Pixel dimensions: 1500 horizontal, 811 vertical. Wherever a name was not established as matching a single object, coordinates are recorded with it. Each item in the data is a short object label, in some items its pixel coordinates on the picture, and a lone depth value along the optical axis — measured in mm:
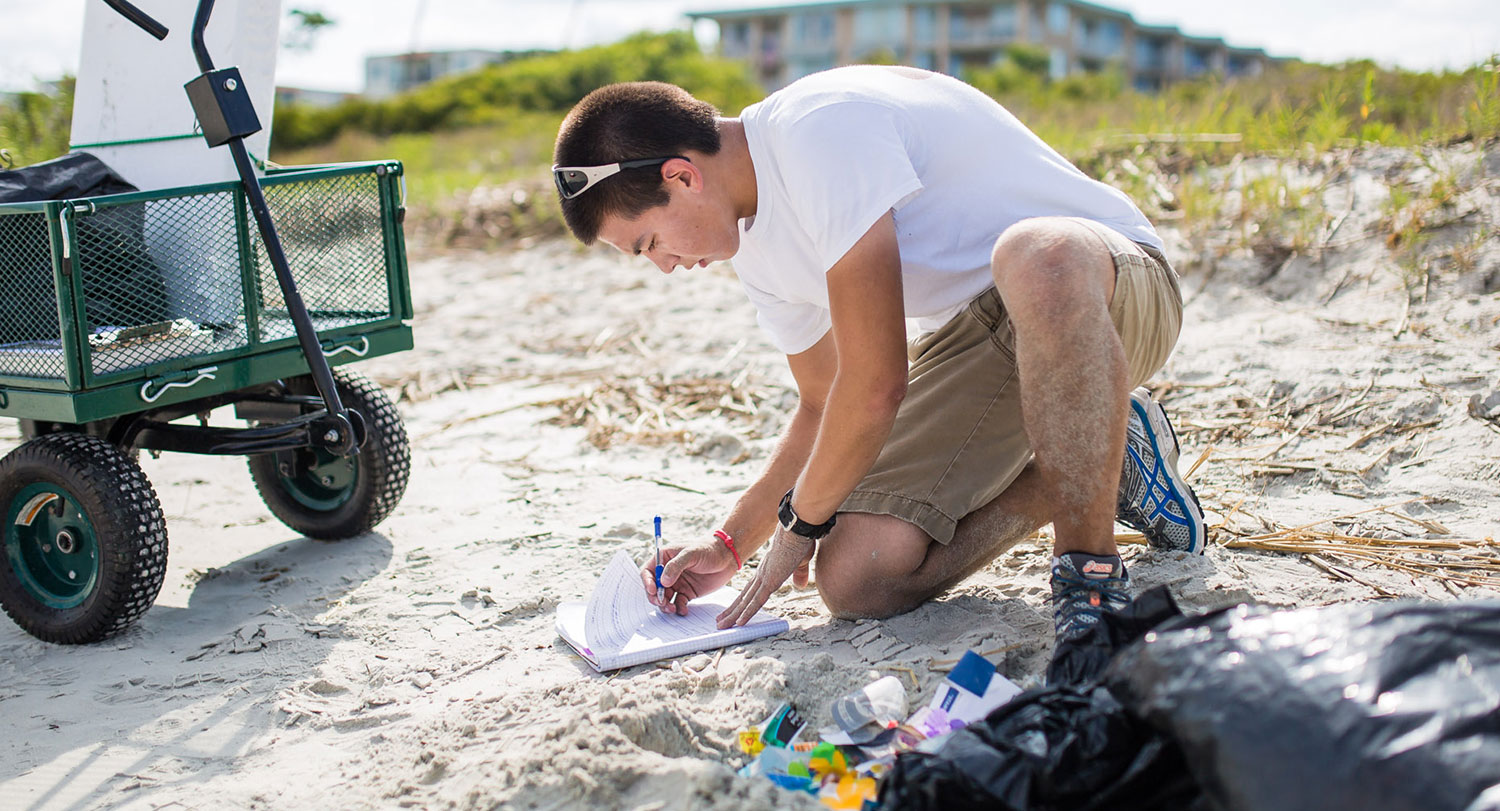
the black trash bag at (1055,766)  1416
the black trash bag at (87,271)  2748
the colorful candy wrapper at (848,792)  1712
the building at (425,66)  61031
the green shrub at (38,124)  6941
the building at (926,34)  43812
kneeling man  2006
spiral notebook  2365
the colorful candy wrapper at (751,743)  1956
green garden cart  2719
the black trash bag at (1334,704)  1192
